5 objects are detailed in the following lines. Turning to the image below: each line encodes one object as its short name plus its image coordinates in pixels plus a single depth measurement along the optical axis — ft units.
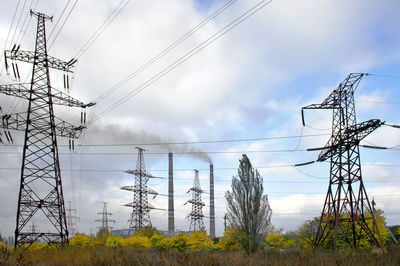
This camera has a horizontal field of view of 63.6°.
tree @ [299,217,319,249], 113.35
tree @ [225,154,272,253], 73.61
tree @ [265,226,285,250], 129.70
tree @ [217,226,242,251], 108.05
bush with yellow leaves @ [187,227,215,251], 119.55
